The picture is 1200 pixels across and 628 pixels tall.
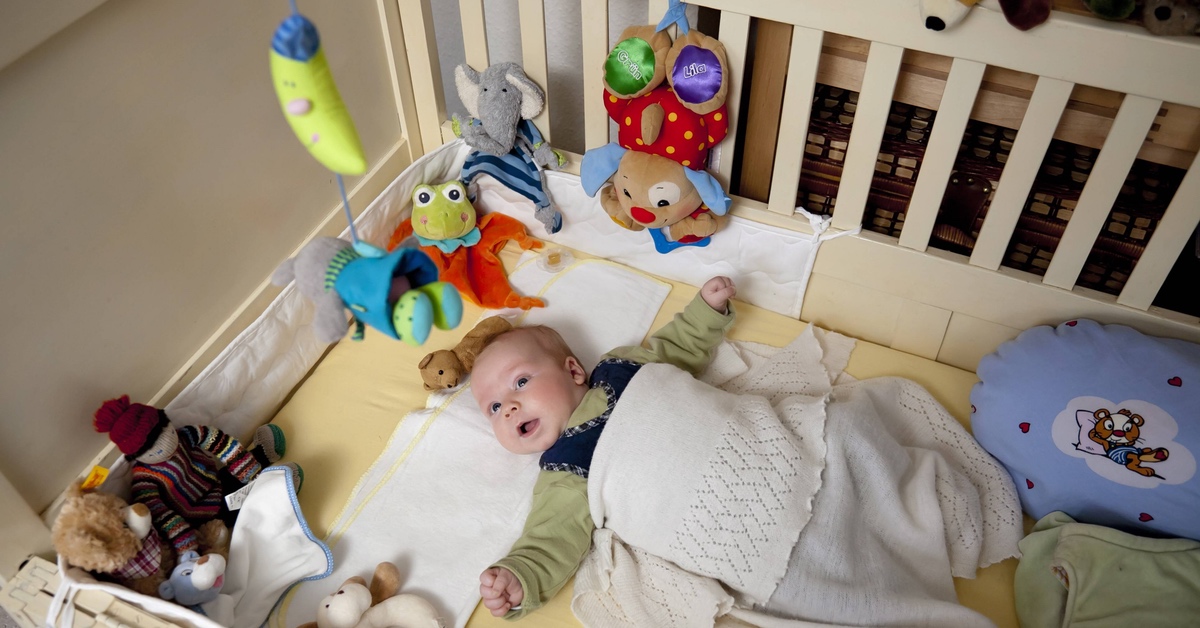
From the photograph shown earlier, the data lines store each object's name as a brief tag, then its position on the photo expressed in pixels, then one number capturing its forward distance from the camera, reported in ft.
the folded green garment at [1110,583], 3.80
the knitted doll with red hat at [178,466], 3.81
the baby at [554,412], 4.03
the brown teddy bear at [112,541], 3.52
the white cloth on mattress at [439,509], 4.21
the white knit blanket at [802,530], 3.86
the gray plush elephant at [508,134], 5.10
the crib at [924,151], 3.80
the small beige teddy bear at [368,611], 3.94
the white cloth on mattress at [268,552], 4.06
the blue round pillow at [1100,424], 3.94
